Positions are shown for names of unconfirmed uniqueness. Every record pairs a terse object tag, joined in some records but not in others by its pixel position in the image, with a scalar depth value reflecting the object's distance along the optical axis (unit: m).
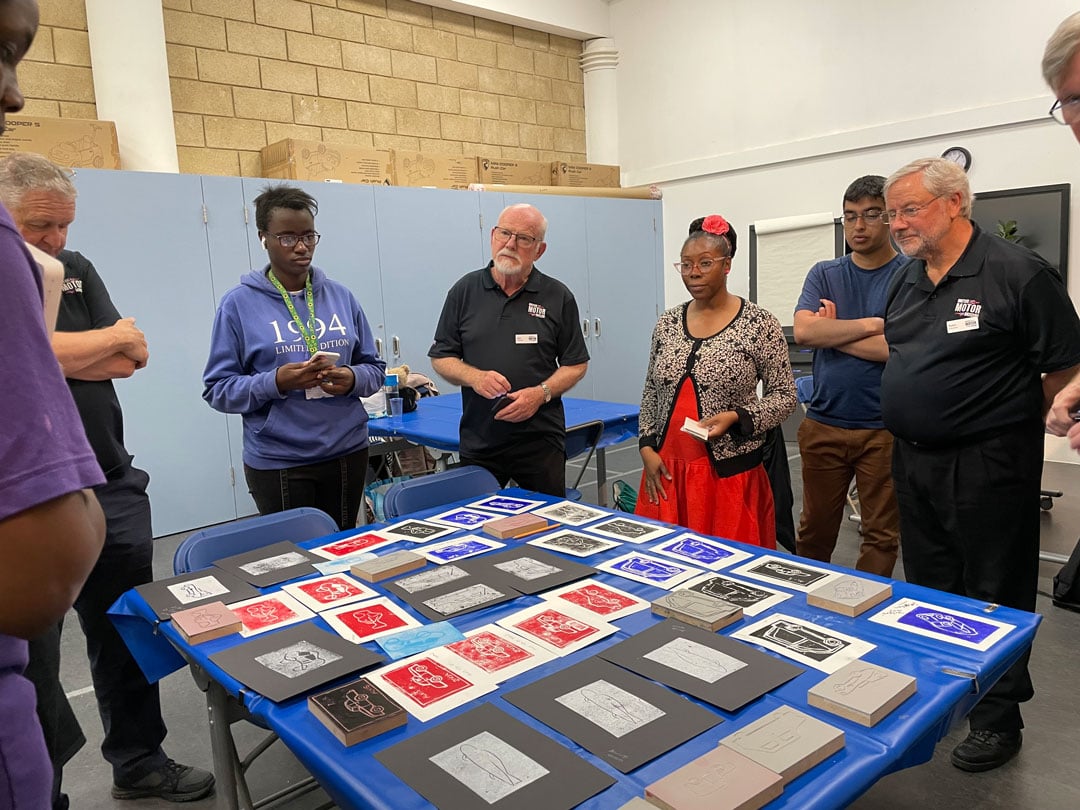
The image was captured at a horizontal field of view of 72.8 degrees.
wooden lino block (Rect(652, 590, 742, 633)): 1.33
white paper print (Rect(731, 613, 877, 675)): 1.21
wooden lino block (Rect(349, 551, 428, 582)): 1.63
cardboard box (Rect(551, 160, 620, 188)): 7.03
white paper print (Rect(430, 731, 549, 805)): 0.93
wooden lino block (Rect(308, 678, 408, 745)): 1.04
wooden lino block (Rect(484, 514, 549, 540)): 1.92
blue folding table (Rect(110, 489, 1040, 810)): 0.93
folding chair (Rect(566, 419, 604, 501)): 3.52
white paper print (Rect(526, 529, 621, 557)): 1.76
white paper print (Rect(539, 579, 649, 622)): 1.42
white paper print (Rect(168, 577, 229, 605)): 1.58
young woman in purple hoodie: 2.35
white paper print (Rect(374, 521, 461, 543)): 1.94
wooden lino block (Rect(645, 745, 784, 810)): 0.86
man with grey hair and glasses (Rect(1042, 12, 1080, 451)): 1.49
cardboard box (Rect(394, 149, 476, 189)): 5.90
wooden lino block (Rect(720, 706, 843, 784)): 0.94
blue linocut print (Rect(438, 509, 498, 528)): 2.05
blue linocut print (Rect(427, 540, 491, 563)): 1.78
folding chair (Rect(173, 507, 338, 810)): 1.47
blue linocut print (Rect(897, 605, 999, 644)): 1.26
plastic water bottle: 4.07
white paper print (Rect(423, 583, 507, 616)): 1.46
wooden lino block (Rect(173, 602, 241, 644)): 1.37
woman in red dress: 2.35
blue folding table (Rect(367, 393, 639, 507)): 3.45
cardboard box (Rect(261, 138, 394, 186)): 5.25
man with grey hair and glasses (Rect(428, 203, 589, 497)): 2.65
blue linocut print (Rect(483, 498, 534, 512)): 2.21
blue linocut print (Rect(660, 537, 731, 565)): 1.70
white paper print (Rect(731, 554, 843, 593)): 1.52
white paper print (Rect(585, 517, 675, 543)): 1.85
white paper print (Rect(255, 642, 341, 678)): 1.24
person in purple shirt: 0.61
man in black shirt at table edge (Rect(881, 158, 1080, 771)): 1.90
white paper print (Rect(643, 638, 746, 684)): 1.17
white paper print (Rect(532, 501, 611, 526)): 2.04
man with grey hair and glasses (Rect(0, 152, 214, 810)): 1.65
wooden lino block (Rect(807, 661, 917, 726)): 1.04
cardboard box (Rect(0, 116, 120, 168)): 4.13
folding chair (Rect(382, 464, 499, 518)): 2.32
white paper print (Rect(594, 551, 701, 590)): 1.57
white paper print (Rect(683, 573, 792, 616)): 1.42
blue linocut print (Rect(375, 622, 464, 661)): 1.30
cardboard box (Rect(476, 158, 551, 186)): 6.50
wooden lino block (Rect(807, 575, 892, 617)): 1.37
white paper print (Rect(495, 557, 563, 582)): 1.60
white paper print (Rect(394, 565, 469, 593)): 1.57
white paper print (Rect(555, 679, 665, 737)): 1.05
